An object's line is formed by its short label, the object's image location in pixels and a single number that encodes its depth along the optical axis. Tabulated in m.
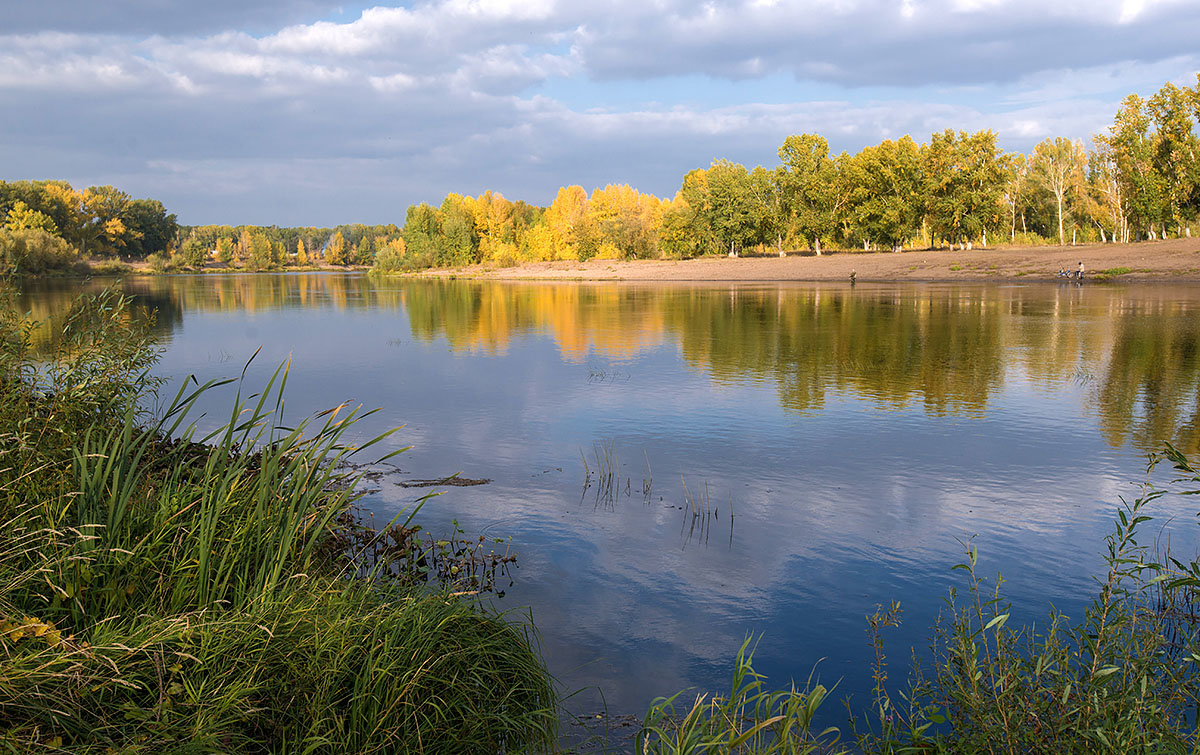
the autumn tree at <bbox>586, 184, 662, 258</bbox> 107.25
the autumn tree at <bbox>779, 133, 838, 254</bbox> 91.56
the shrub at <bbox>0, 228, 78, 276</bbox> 85.56
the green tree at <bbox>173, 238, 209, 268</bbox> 148.12
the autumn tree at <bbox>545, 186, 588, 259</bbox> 116.04
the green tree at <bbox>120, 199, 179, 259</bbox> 155.25
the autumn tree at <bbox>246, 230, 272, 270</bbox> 181.12
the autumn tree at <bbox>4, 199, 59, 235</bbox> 119.12
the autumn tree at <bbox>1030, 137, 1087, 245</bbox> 88.50
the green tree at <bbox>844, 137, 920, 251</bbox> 84.81
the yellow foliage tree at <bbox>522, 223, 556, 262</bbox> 121.25
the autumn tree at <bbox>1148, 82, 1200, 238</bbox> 68.06
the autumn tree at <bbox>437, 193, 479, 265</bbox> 131.45
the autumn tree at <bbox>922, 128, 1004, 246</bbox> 81.19
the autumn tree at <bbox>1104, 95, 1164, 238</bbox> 69.50
